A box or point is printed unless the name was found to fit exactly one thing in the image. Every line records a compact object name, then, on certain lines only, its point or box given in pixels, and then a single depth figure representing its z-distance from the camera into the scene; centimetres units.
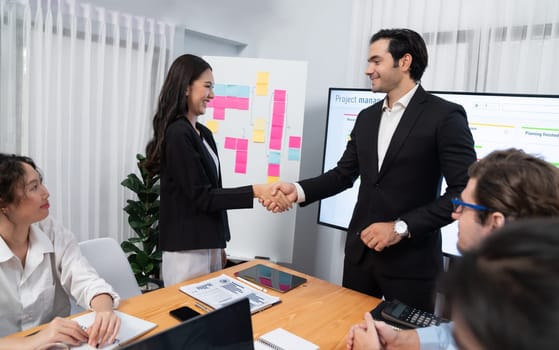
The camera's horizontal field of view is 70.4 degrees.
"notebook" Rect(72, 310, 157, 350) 119
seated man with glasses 88
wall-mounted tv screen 221
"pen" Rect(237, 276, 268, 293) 165
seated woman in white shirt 140
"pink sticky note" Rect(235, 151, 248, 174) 318
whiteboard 311
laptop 73
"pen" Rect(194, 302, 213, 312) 144
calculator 133
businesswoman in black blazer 183
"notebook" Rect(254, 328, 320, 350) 120
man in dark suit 166
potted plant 294
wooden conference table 132
